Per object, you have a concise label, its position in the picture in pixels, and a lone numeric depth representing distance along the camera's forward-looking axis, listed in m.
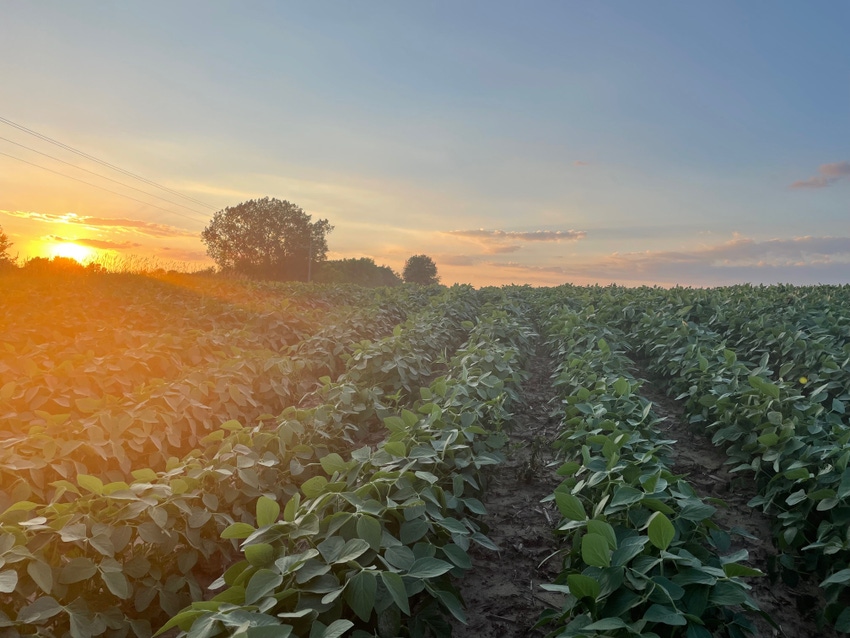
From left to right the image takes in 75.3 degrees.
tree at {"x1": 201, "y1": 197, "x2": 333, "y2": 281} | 44.97
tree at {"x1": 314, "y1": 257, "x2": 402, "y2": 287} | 48.89
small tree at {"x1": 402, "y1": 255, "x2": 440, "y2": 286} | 59.31
